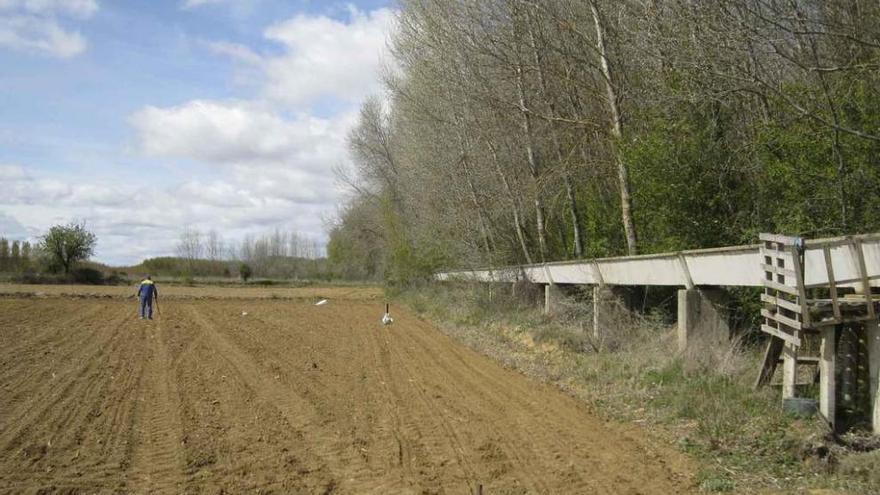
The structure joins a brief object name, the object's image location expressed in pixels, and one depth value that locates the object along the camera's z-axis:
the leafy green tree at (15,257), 82.16
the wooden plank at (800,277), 8.25
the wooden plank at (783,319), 8.46
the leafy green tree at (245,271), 88.55
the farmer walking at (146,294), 27.25
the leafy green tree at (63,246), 75.62
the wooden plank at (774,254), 8.78
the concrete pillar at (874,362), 7.70
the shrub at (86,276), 72.88
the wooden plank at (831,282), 8.11
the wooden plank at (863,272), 7.93
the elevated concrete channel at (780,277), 8.16
